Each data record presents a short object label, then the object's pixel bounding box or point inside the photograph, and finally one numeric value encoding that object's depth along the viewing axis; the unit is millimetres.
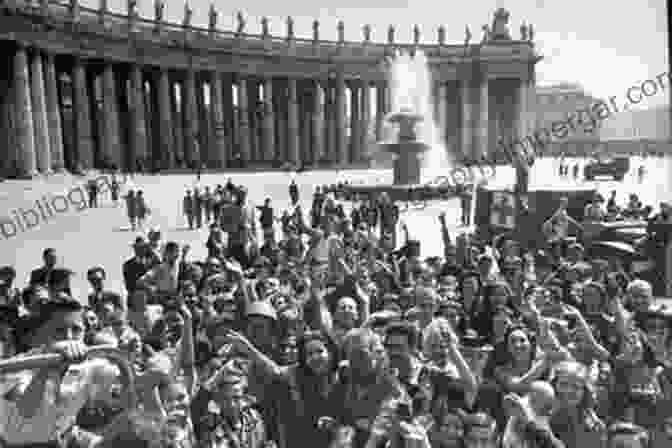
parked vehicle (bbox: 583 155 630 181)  42938
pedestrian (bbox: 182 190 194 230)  22609
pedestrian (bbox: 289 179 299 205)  27284
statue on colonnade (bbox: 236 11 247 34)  53556
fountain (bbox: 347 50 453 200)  31719
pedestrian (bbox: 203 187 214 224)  23188
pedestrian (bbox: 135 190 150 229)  21486
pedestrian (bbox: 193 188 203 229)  22564
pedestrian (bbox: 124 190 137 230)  21688
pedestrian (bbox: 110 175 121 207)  27731
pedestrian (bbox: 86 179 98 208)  25812
